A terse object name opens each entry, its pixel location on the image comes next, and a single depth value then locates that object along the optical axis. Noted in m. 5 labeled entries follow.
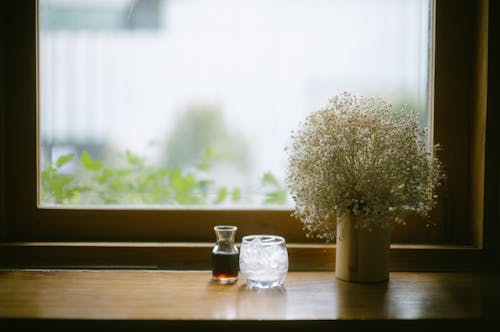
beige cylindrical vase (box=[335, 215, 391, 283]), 1.34
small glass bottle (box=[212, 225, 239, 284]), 1.35
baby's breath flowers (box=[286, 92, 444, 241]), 1.30
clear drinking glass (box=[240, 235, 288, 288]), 1.30
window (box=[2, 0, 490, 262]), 1.56
